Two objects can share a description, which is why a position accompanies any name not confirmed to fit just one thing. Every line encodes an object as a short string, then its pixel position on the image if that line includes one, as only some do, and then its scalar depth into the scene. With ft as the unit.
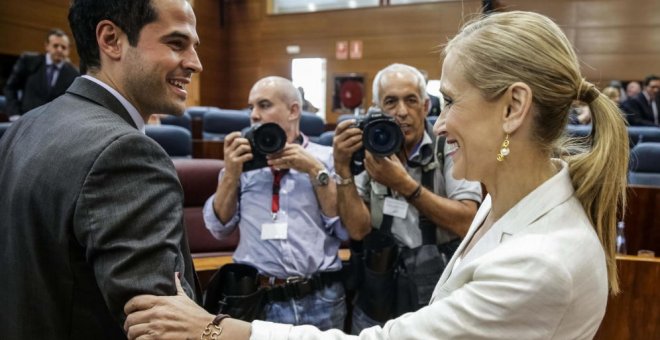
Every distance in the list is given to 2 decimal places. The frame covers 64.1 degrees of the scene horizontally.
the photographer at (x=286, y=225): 5.55
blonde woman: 2.44
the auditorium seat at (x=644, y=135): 12.78
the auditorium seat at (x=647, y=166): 9.89
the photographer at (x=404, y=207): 5.23
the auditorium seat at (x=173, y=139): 10.05
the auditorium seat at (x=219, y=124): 16.12
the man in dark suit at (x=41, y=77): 15.20
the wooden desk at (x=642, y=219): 6.91
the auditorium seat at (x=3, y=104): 15.65
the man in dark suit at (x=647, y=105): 19.04
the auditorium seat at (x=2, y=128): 7.11
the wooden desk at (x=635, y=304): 5.80
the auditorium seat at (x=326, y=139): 10.44
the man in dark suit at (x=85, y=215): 2.44
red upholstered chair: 8.61
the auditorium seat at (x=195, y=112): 21.11
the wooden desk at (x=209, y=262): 7.08
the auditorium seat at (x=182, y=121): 15.66
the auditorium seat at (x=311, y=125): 15.11
